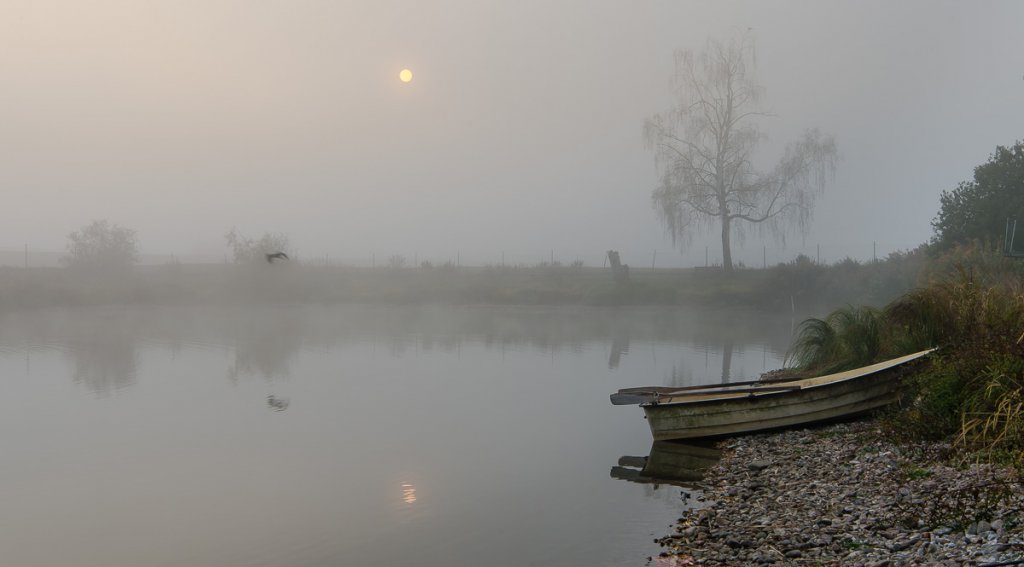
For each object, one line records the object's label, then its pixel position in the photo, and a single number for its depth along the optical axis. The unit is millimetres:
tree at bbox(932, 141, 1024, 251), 26159
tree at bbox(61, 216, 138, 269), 46219
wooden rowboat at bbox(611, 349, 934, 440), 10977
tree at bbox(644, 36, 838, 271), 42562
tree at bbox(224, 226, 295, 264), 47750
